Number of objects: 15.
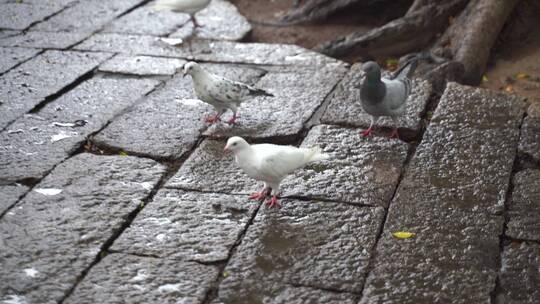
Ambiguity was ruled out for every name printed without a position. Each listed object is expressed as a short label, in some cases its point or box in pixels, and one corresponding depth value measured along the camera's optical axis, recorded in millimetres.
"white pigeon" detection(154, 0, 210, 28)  6727
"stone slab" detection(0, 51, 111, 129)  5316
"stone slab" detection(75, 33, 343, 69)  6262
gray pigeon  4508
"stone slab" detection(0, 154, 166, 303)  3326
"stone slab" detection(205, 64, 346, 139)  4887
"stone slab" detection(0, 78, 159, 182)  4441
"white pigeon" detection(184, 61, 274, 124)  4828
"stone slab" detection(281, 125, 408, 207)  4062
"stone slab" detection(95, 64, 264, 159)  4695
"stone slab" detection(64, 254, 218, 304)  3191
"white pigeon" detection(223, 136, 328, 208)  3773
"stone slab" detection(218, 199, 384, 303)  3281
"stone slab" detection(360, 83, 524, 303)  3260
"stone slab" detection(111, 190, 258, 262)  3555
